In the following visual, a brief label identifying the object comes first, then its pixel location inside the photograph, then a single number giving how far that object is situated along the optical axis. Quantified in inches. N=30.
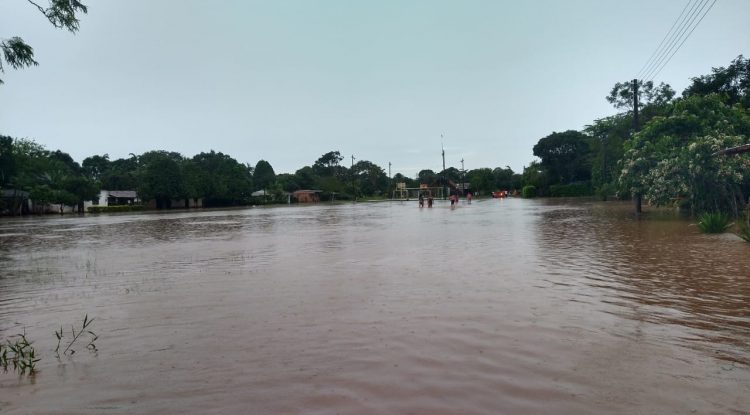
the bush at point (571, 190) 3102.9
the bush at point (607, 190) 1883.4
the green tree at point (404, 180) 4856.1
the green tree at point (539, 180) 3407.5
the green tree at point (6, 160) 2038.6
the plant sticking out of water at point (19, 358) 189.9
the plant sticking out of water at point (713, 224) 630.5
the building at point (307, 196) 3976.4
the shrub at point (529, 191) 3277.6
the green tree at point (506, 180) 4330.7
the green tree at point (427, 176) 5055.1
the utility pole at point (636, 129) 1034.7
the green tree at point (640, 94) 1902.1
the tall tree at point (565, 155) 3312.0
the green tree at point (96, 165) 4446.4
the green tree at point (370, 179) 4372.5
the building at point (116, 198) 3265.3
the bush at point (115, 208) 2728.8
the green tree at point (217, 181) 2898.6
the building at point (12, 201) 2203.5
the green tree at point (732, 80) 1443.2
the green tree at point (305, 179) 4227.4
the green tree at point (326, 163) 4884.4
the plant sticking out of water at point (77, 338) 214.5
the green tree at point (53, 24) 237.9
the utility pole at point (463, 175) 4719.7
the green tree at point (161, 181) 2701.8
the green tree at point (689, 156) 774.6
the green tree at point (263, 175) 4552.2
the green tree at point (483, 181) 4158.5
